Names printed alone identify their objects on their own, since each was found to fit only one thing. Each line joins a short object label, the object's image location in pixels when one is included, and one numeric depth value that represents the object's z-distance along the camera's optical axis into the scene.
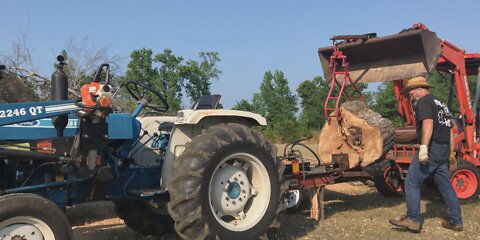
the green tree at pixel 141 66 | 40.72
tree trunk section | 6.49
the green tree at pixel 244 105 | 47.31
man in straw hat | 5.29
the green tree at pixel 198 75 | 41.81
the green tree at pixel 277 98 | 46.41
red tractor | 6.93
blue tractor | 3.77
